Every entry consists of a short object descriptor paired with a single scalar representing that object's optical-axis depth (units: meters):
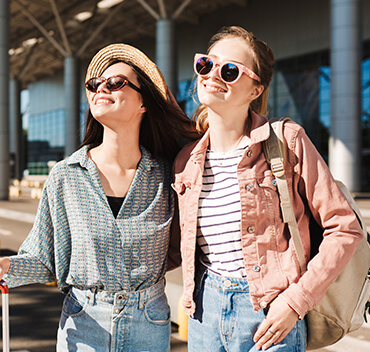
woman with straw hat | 2.12
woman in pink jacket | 1.88
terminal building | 20.05
